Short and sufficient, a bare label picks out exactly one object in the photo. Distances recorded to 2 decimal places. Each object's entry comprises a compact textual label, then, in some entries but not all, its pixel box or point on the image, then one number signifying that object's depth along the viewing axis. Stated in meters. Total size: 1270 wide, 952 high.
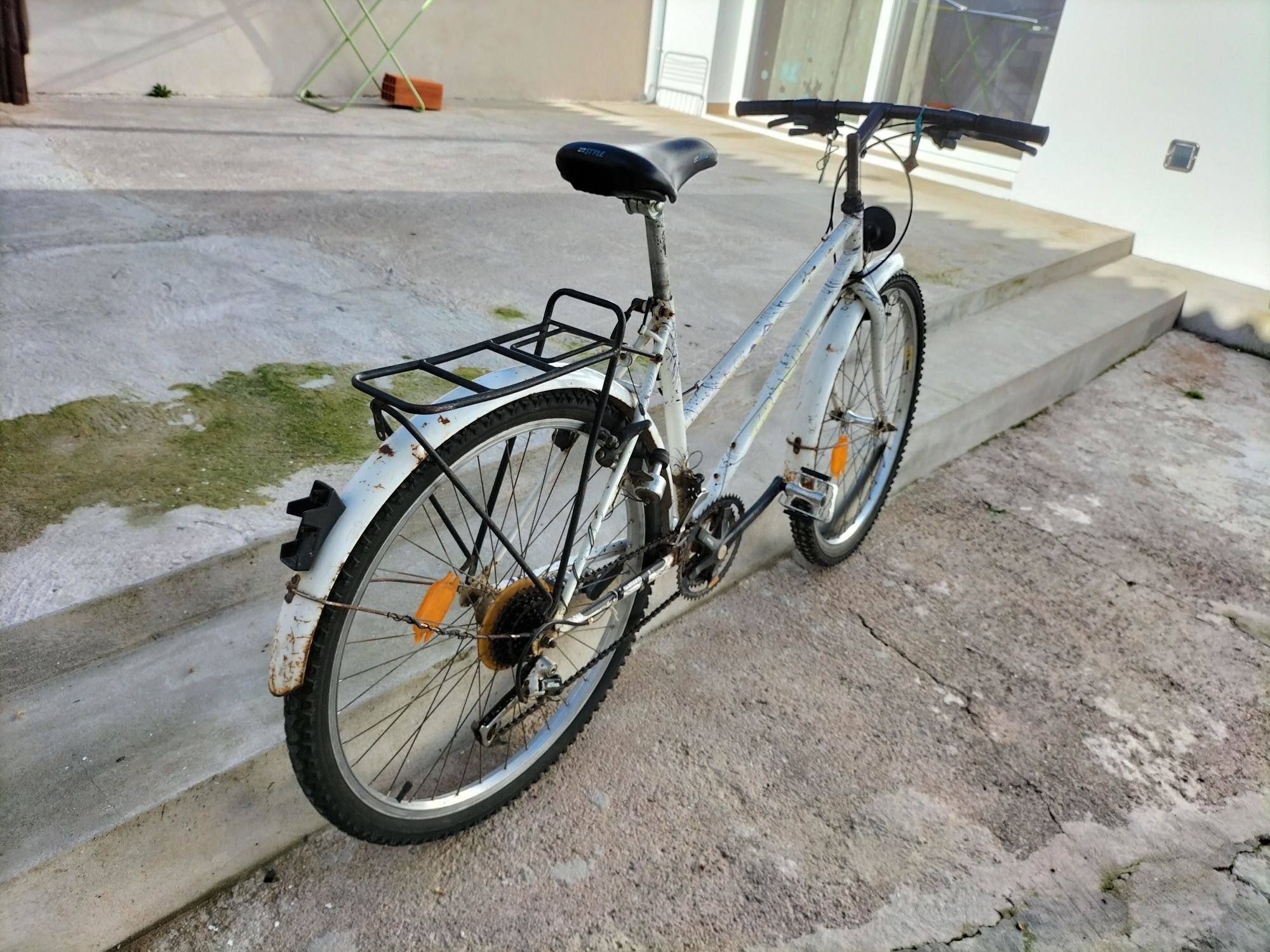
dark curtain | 5.01
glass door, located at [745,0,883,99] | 7.54
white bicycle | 1.40
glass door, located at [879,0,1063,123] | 6.45
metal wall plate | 5.62
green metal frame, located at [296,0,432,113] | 6.58
